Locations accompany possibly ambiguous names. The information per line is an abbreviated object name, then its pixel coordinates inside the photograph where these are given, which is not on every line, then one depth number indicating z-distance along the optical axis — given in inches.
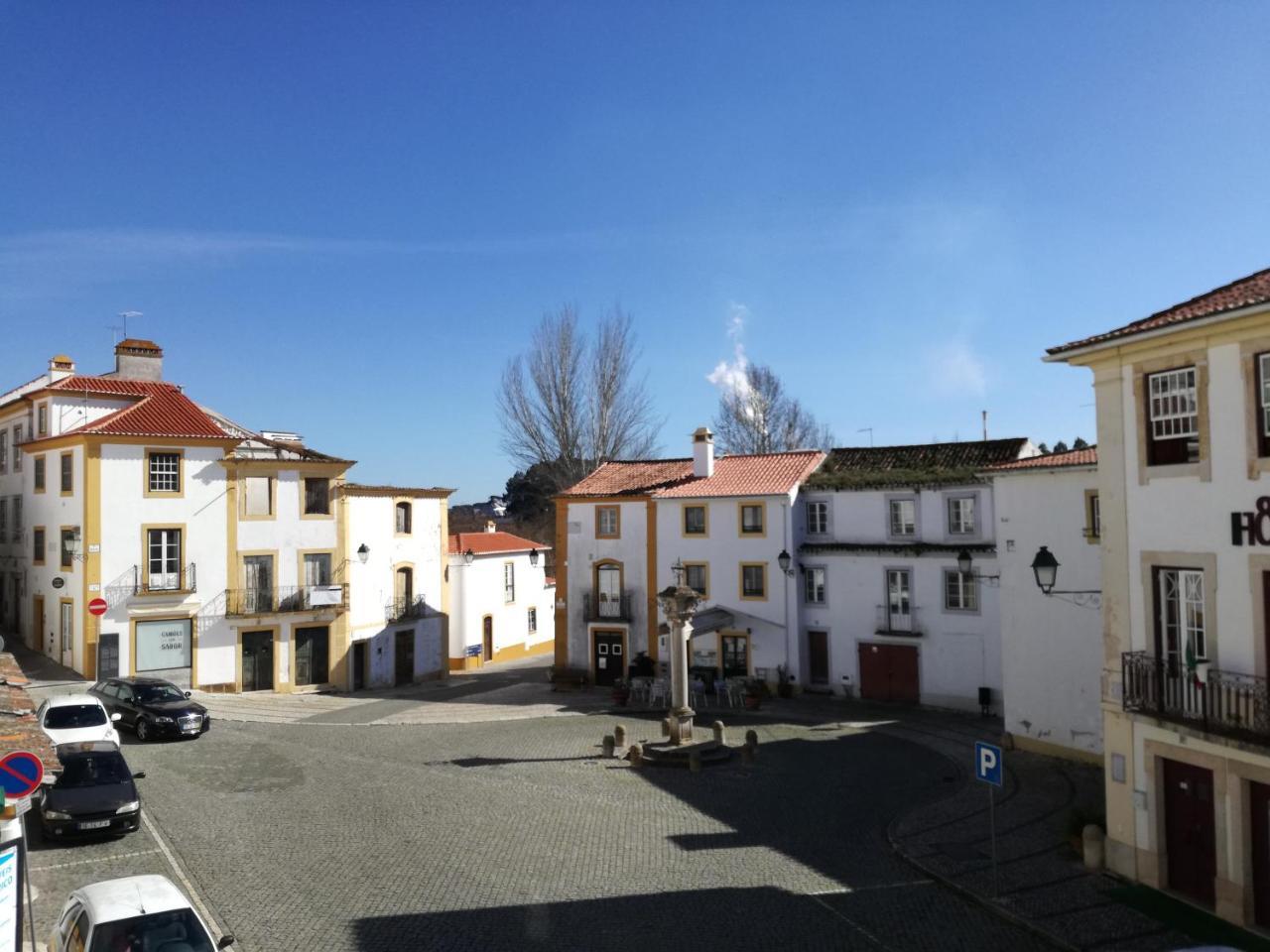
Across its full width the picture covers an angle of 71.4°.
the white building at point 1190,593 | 467.5
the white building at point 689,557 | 1266.0
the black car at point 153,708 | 868.0
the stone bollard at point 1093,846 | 557.0
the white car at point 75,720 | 721.0
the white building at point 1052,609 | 813.2
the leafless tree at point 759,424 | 1990.7
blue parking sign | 501.4
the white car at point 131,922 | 360.5
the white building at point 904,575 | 1122.0
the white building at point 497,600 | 1636.3
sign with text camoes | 1131.3
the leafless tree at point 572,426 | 1718.8
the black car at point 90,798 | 570.9
